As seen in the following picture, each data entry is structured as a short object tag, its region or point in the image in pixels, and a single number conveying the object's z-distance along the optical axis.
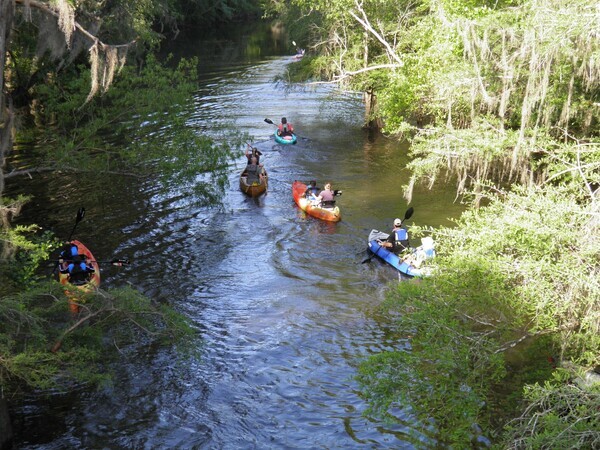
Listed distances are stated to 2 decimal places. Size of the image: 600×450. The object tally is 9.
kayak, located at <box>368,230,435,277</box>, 14.55
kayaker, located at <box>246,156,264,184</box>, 21.30
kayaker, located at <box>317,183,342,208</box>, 18.88
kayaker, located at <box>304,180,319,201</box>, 19.43
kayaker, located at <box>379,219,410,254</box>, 15.82
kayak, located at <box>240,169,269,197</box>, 20.88
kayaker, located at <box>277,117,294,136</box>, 26.44
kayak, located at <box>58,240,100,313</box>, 9.54
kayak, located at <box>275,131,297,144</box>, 26.09
